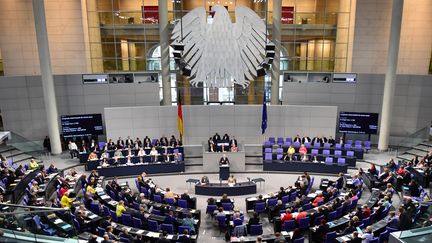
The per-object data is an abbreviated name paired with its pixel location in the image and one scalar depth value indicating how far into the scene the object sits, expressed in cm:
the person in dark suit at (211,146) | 2097
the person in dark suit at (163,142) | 2212
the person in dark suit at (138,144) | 2168
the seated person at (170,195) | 1484
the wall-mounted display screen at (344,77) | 2470
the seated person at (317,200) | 1416
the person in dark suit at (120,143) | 2144
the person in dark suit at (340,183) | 1631
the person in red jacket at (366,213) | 1266
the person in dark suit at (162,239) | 1106
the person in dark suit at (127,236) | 1145
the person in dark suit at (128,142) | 2163
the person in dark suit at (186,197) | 1475
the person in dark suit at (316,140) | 2212
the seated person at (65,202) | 1395
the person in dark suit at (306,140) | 2245
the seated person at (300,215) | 1269
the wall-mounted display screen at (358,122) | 2305
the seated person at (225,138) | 2184
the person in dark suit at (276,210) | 1387
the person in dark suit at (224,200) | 1425
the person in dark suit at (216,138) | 2202
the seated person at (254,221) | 1255
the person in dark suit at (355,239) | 1072
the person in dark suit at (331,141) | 2184
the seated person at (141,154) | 2042
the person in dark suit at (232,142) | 2123
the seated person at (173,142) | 2168
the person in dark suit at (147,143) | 2189
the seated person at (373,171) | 1778
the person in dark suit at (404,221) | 906
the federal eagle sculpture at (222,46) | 2120
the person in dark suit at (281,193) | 1478
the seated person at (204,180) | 1697
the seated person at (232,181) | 1686
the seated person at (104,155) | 1997
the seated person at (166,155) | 2052
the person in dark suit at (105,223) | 1202
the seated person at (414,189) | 1491
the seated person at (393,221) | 1143
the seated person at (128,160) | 2002
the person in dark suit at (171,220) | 1265
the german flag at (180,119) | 2148
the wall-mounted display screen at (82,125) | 2295
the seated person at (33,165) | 1816
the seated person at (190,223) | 1252
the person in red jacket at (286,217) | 1278
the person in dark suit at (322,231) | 1169
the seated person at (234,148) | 2039
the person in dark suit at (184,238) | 1130
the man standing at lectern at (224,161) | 1917
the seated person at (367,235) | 1094
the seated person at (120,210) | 1314
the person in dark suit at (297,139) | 2234
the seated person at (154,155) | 2050
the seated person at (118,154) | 2024
